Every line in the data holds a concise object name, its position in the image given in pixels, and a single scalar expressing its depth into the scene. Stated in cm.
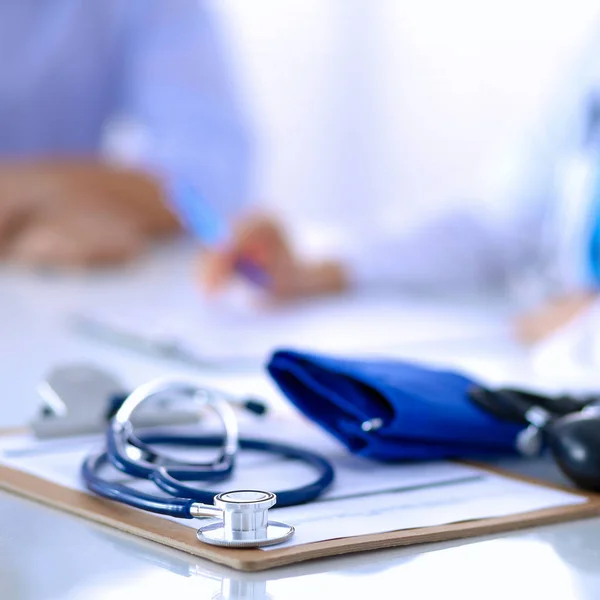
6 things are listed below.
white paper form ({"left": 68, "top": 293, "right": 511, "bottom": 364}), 219
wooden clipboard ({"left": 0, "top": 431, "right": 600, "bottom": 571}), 124
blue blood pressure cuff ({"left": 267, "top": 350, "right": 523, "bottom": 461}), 143
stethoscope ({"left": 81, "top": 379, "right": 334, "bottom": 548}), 125
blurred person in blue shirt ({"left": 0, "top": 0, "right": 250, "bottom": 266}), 366
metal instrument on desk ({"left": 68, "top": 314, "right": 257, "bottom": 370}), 199
